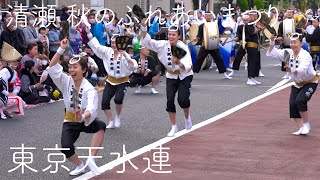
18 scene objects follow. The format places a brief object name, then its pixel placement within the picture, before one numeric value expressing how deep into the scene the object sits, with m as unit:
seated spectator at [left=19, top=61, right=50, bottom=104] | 15.14
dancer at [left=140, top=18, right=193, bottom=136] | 11.57
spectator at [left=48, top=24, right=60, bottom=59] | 18.20
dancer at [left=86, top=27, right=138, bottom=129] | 12.28
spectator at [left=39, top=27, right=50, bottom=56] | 17.61
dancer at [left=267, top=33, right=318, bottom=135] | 11.52
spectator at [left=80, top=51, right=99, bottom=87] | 17.08
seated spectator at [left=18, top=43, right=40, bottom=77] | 15.65
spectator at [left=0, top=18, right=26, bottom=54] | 16.39
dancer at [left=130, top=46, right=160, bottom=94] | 16.98
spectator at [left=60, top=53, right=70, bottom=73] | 14.45
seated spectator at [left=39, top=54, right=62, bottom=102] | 15.88
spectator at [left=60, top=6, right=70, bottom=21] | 19.65
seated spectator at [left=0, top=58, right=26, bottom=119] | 13.44
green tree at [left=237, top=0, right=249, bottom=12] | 44.28
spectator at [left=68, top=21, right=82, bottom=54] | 18.81
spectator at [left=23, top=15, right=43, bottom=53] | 17.30
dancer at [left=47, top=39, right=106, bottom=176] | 8.55
